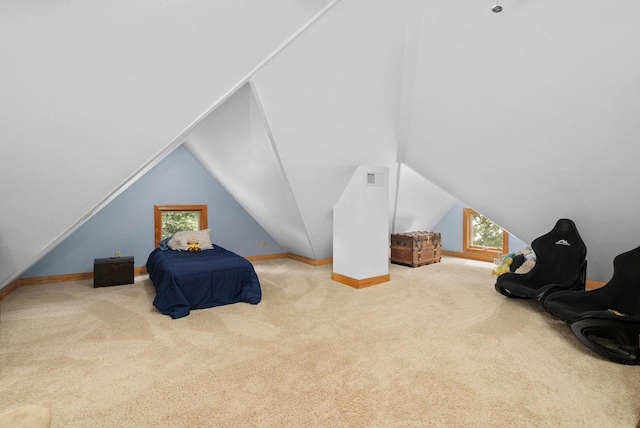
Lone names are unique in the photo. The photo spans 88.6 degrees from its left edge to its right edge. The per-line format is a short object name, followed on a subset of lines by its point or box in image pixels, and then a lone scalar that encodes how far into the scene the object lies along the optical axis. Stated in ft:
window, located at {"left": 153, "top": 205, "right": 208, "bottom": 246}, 19.65
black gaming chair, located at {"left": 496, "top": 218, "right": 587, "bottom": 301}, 11.86
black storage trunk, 16.08
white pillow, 17.21
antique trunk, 20.61
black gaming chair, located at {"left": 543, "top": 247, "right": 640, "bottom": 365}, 8.50
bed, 12.26
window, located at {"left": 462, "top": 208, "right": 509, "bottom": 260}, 22.38
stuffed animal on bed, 17.04
